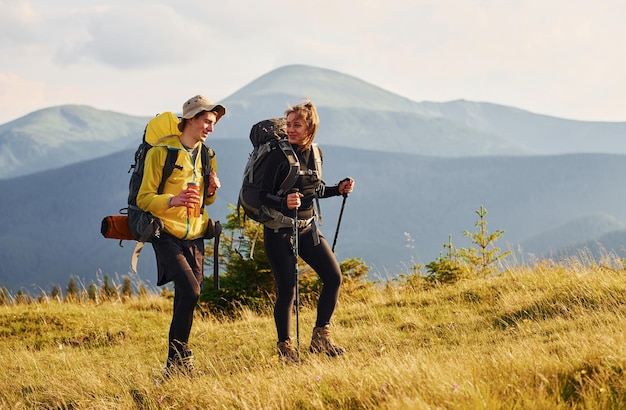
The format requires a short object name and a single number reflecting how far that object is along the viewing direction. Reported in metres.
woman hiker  6.64
